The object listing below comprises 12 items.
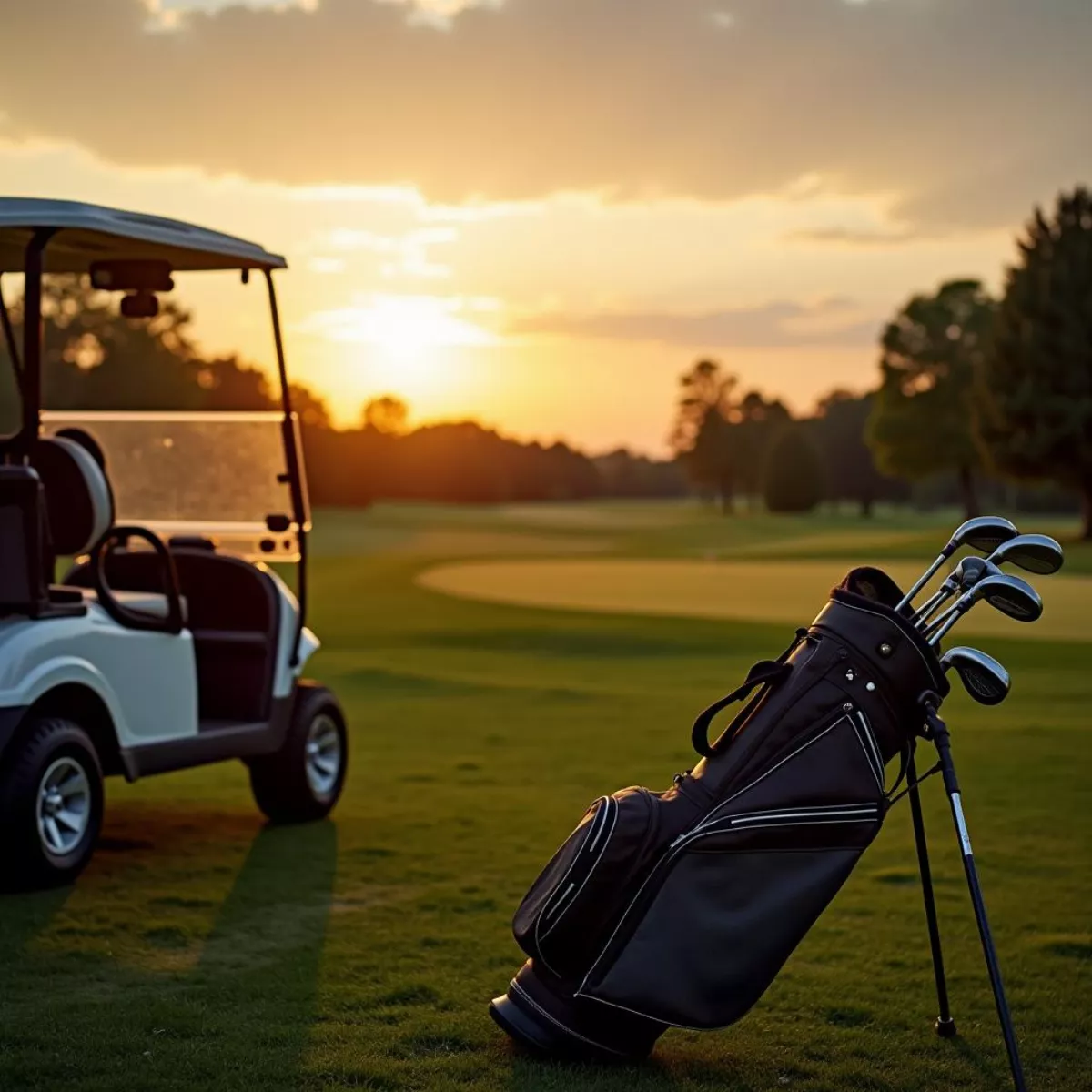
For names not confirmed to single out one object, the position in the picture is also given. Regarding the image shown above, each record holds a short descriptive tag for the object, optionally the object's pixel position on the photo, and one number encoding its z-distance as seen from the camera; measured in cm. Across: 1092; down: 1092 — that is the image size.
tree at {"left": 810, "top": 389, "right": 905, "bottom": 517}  9712
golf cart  626
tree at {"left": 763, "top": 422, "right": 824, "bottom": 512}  8406
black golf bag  408
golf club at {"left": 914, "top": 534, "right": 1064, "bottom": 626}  404
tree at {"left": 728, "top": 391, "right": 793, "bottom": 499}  10081
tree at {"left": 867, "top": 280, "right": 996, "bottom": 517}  6325
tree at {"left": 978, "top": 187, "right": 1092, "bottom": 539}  4666
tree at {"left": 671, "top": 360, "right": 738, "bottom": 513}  10231
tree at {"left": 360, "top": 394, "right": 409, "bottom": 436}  8306
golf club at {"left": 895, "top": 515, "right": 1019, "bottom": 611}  415
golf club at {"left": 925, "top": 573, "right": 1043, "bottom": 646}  399
